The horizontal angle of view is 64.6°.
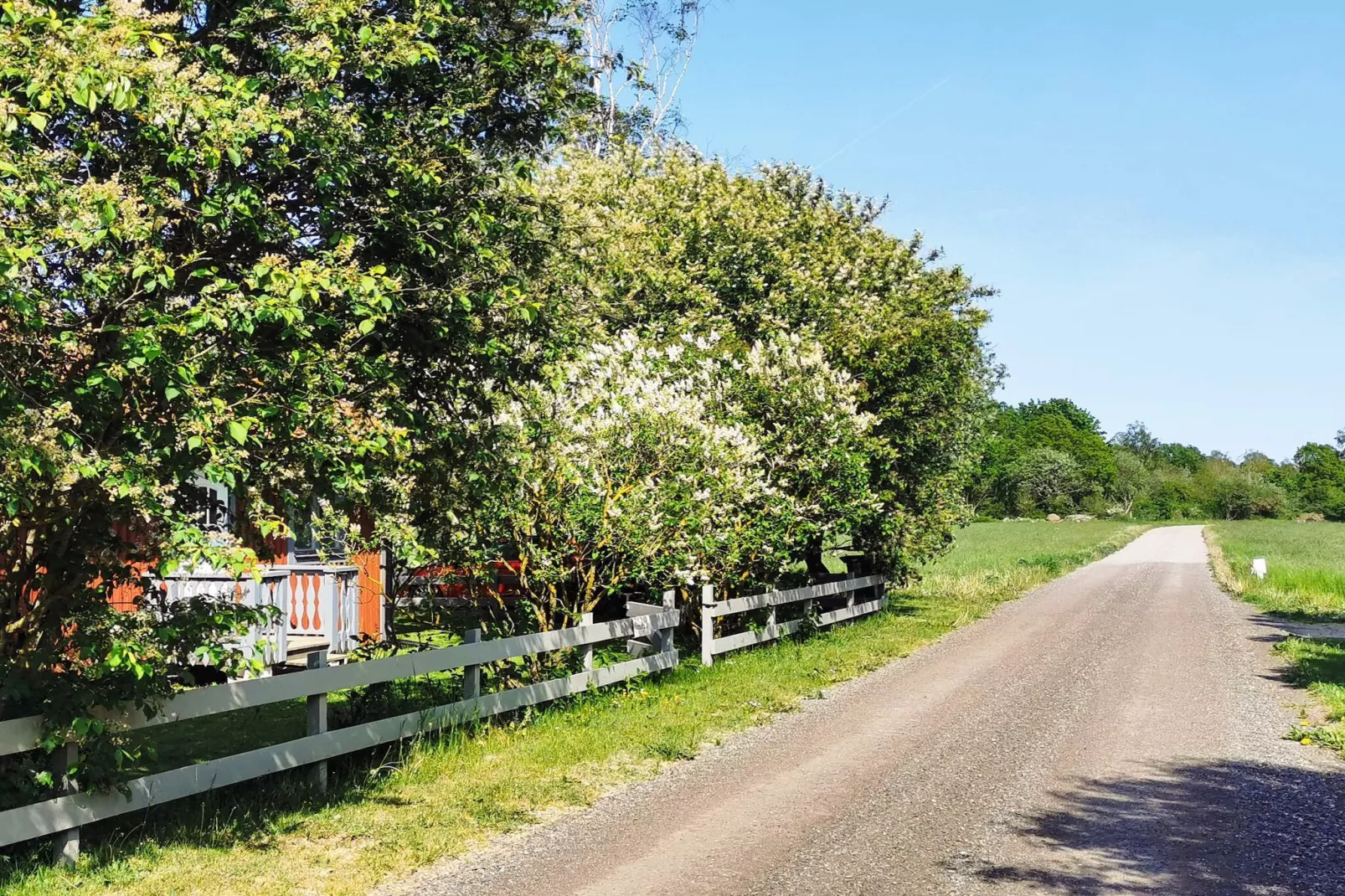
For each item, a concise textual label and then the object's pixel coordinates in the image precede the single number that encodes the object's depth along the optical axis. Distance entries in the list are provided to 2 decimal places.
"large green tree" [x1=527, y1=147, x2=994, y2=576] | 18.38
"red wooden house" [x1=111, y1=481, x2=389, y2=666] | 15.06
